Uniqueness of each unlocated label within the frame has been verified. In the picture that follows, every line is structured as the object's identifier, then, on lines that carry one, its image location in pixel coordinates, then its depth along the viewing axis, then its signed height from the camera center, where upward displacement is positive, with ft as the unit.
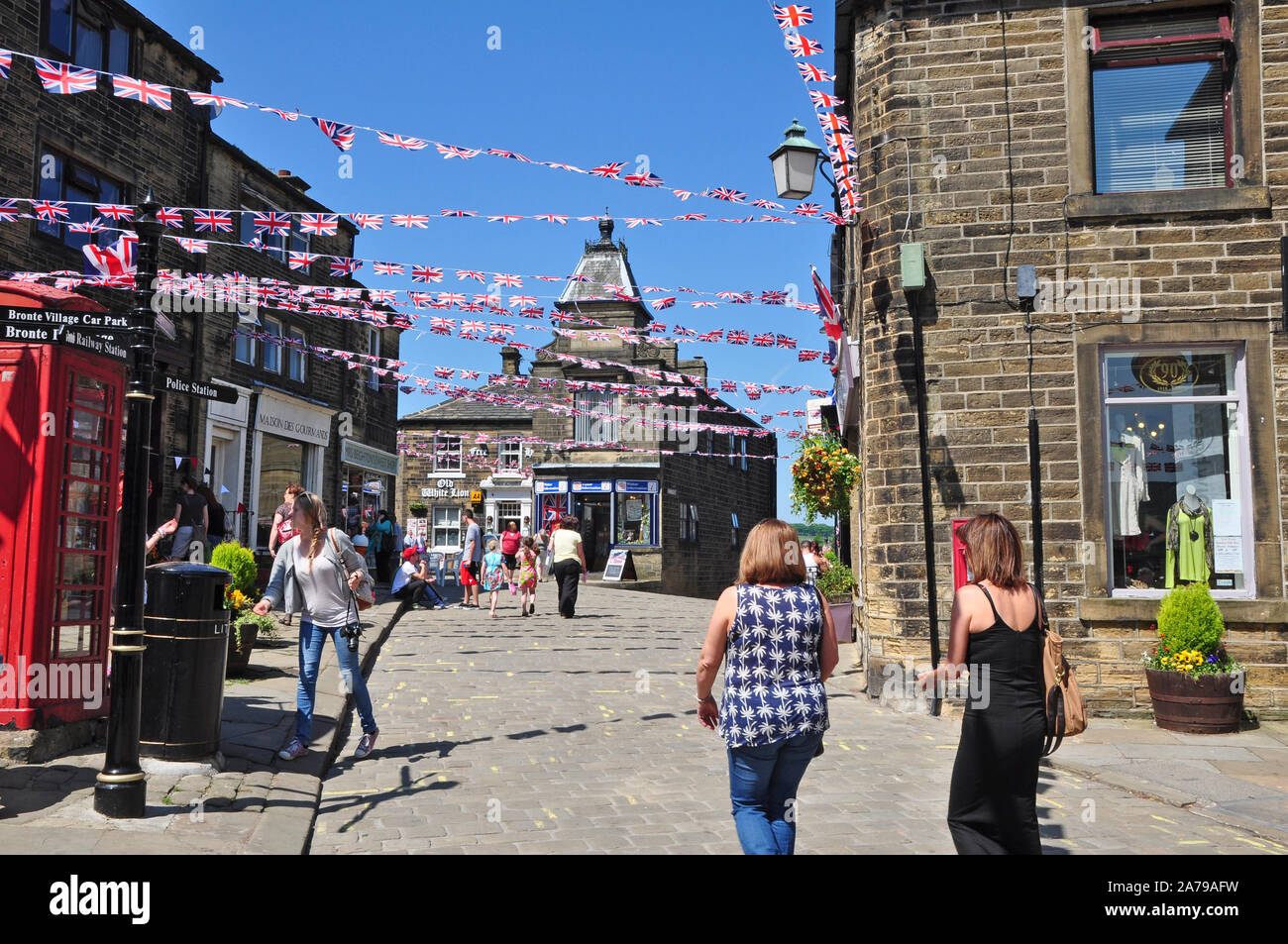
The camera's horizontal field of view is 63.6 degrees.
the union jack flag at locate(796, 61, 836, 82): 32.61 +15.11
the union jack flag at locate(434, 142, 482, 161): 29.66 +11.32
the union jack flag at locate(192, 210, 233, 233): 35.78 +11.40
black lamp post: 17.62 -0.75
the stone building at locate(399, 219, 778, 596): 120.88 +11.49
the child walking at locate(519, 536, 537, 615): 60.71 -1.60
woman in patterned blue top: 13.21 -1.72
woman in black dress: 13.39 -1.98
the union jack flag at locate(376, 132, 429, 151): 28.73 +11.29
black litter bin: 21.08 -2.43
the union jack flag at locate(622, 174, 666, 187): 31.40 +11.17
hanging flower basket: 43.24 +3.19
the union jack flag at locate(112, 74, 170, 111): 26.91 +12.00
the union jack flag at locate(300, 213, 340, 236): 35.94 +11.33
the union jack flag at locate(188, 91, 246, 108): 26.84 +11.64
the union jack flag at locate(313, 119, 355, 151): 28.25 +11.27
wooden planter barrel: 28.89 -4.16
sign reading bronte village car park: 18.30 +3.89
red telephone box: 20.44 +0.31
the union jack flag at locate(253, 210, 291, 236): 36.81 +11.89
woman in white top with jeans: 23.58 -1.05
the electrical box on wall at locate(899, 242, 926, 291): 31.96 +8.82
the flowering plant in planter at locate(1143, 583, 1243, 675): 29.25 -2.29
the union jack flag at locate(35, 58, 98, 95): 28.49 +13.03
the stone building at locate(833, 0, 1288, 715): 31.55 +7.76
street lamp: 35.42 +13.18
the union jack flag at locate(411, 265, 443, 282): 41.55 +11.00
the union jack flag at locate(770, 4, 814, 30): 33.32 +17.11
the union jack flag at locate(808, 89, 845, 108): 33.86 +14.69
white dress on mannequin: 32.40 +2.20
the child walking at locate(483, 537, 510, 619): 58.85 -1.28
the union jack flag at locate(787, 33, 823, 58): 33.27 +16.14
